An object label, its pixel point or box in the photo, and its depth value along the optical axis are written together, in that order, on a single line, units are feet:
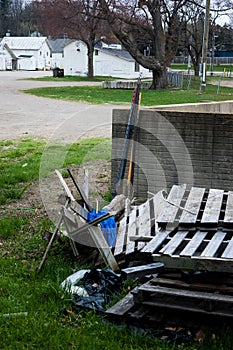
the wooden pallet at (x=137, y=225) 16.26
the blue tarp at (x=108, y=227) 18.20
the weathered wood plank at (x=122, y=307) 13.87
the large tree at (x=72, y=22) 149.79
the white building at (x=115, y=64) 225.56
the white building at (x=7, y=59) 297.08
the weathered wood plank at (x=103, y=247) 16.47
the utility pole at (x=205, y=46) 107.34
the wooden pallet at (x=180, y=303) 13.23
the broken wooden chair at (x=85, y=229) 16.51
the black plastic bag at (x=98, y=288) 14.80
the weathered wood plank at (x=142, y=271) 14.43
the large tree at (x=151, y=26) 121.39
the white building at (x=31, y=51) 310.04
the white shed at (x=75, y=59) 247.29
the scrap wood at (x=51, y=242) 16.93
